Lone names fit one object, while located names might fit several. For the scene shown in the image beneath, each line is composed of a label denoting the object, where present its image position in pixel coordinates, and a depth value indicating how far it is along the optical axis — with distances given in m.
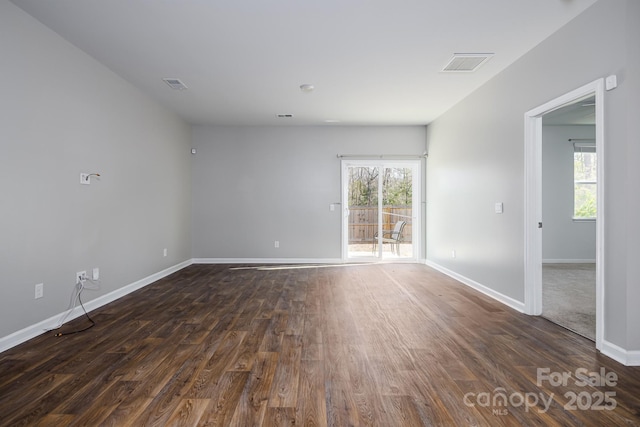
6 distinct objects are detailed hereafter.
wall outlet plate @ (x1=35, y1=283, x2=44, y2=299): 2.78
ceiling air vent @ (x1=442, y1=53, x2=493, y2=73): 3.41
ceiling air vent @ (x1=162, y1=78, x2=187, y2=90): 4.07
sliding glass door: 6.50
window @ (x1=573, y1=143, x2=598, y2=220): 6.36
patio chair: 6.52
